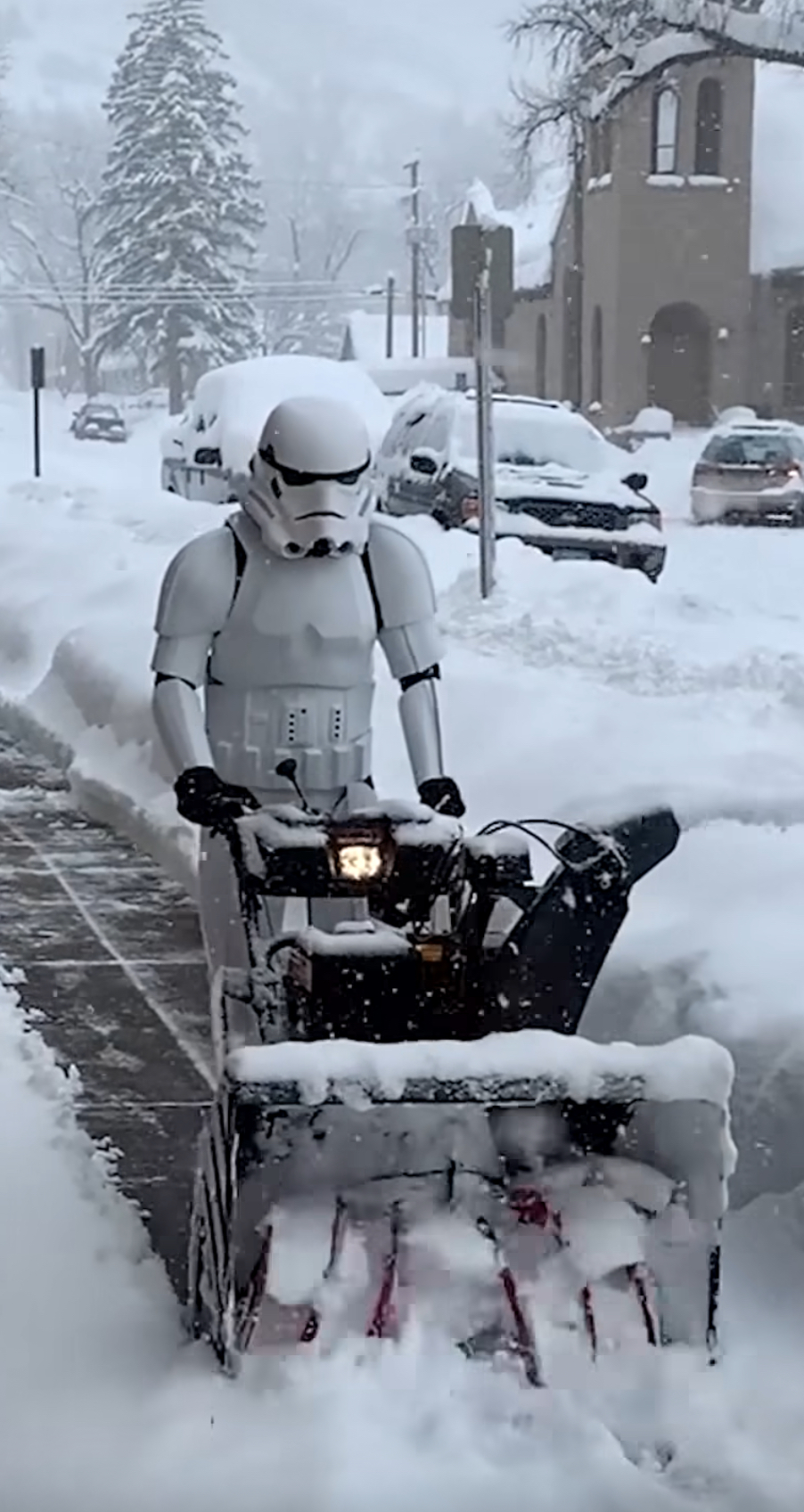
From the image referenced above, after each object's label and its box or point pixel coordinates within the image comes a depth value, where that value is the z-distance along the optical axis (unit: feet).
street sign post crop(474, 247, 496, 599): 37.14
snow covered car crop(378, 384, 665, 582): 50.62
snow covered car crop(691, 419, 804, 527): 76.69
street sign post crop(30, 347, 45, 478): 75.05
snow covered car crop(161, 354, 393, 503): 68.28
